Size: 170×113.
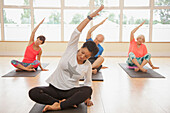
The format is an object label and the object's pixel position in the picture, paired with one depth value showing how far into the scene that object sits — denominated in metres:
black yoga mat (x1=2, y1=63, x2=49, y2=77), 3.60
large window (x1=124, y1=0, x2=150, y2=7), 6.51
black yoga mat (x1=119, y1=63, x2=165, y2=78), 3.65
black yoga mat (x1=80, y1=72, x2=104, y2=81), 3.36
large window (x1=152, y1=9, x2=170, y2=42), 6.50
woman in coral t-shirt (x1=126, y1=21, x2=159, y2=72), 4.04
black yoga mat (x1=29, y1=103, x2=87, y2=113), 1.98
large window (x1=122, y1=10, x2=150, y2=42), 6.57
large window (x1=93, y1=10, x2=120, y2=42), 6.61
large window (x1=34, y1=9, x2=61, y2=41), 6.59
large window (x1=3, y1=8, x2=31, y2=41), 6.55
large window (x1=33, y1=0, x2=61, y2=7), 6.53
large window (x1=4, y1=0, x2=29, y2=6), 6.50
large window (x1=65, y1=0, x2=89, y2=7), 6.58
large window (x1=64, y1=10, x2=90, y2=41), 6.61
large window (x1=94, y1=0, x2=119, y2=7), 6.54
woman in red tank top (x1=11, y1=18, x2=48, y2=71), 3.90
